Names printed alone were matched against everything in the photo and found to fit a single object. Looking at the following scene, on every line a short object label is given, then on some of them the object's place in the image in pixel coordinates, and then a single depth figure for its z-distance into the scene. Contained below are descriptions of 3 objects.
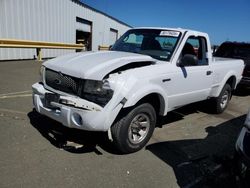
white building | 9.04
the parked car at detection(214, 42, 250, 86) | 6.48
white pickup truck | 2.50
